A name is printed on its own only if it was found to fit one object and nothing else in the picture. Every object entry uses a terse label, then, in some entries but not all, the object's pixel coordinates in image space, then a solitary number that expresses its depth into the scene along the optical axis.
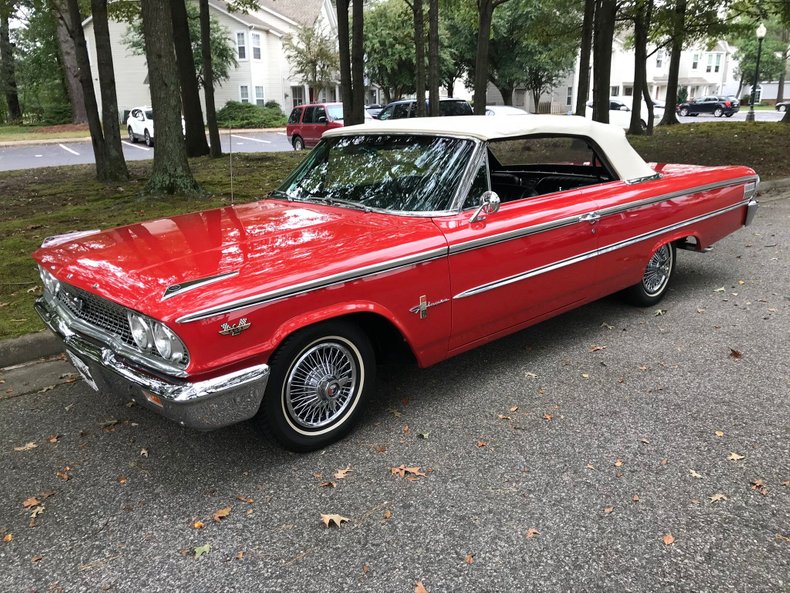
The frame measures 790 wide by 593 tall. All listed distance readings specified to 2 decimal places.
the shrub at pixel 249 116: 35.86
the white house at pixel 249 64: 39.38
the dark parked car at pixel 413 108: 21.05
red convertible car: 2.85
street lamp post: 25.82
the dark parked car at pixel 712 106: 43.12
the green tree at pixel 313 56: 38.83
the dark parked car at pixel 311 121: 20.83
